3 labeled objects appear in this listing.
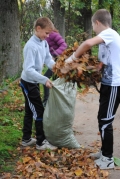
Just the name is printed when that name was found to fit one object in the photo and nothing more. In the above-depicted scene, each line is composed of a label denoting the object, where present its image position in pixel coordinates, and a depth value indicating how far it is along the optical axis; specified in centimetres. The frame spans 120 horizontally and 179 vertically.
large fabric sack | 649
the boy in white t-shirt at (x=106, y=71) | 540
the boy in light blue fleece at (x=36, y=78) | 622
